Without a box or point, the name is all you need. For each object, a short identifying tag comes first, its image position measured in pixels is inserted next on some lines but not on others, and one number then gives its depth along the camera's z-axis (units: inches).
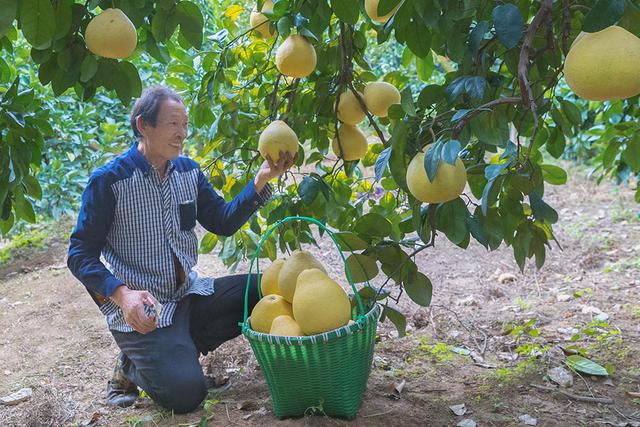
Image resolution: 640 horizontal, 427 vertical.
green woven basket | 71.7
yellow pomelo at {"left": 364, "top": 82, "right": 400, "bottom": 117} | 86.6
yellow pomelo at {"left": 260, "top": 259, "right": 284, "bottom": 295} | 85.4
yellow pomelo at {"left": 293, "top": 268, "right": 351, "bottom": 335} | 71.5
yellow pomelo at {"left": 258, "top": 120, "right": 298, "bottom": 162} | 82.4
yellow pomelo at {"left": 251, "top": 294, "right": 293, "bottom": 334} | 78.4
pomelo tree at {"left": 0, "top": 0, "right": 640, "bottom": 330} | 57.7
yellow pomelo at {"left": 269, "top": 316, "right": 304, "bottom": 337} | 73.5
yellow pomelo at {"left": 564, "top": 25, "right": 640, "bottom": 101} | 40.8
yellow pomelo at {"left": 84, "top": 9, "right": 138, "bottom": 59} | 62.3
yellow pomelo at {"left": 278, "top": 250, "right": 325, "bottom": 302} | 79.1
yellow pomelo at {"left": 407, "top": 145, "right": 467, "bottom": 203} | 53.2
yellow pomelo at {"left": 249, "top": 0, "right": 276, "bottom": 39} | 88.8
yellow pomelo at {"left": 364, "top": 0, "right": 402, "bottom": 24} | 64.2
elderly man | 86.4
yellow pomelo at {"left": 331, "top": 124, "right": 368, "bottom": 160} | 92.9
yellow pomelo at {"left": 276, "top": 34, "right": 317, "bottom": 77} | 76.5
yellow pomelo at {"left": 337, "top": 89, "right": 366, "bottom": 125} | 89.9
